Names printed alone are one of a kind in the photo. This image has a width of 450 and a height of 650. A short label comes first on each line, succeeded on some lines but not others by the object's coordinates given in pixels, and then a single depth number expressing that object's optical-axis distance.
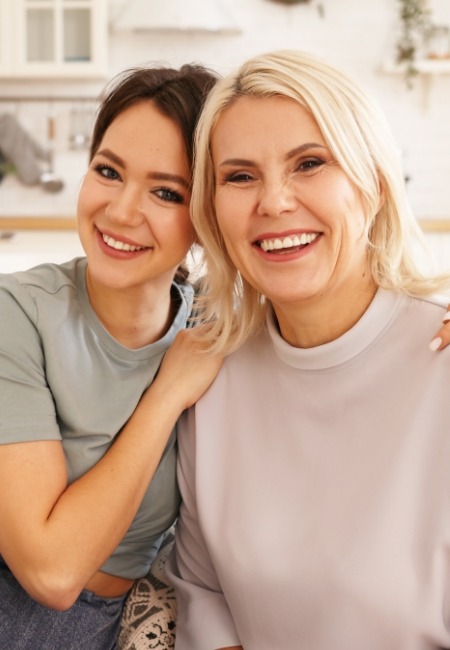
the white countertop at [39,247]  3.61
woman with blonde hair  1.21
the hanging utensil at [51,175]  4.68
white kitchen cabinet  4.27
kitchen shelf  4.38
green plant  4.41
